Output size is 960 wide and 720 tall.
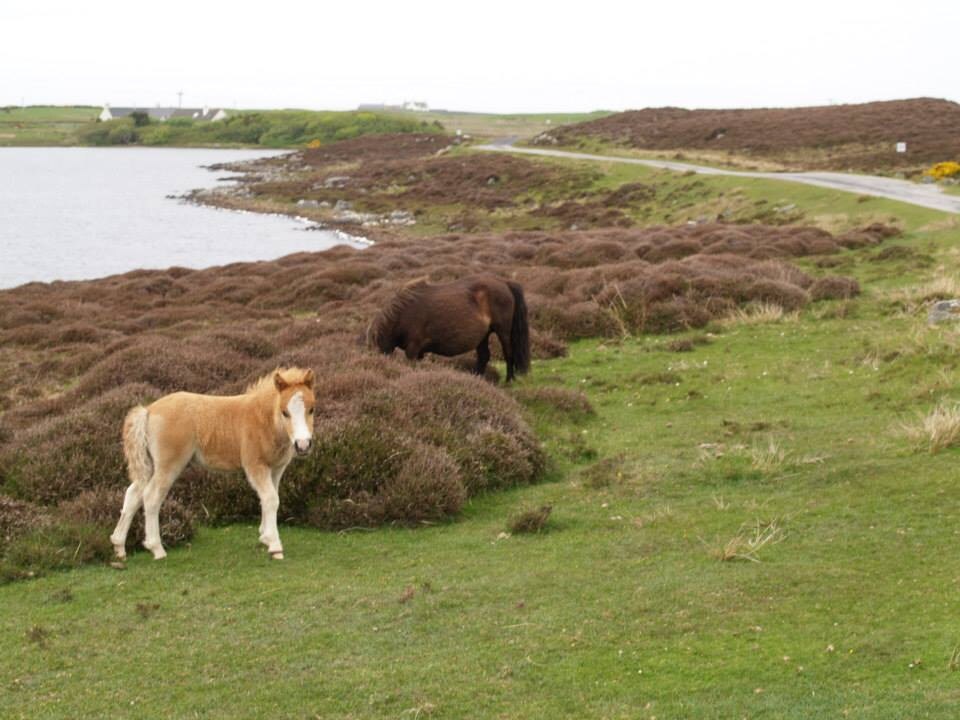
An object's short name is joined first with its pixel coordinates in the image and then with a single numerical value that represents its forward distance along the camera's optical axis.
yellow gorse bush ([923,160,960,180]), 51.19
